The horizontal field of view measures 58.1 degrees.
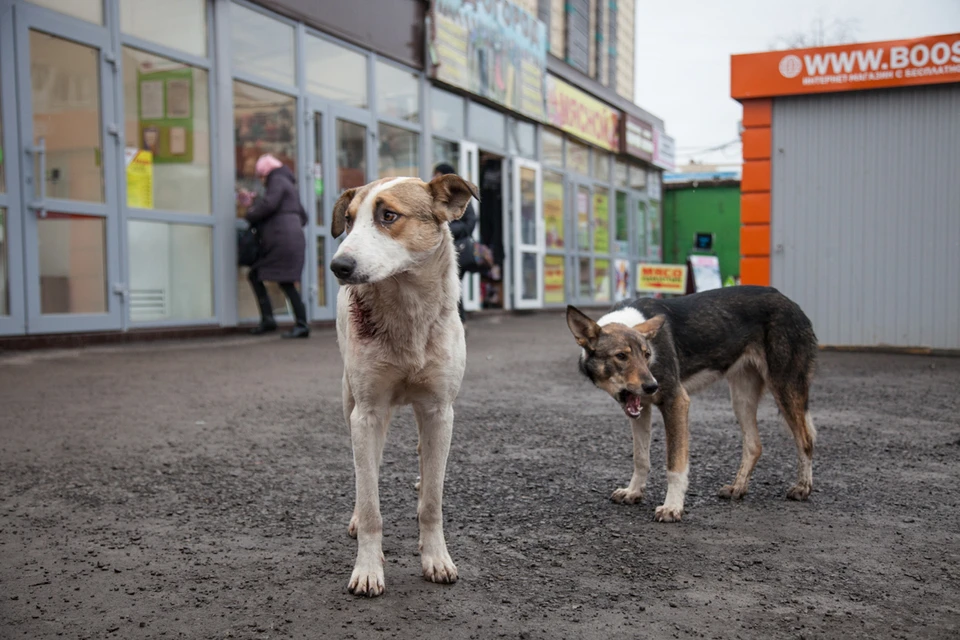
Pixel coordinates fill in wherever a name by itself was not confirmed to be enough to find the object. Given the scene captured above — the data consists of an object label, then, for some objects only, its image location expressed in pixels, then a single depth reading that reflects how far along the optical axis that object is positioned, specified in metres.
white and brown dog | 2.88
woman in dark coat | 10.55
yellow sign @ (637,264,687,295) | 14.68
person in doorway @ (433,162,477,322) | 10.27
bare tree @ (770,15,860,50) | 35.97
